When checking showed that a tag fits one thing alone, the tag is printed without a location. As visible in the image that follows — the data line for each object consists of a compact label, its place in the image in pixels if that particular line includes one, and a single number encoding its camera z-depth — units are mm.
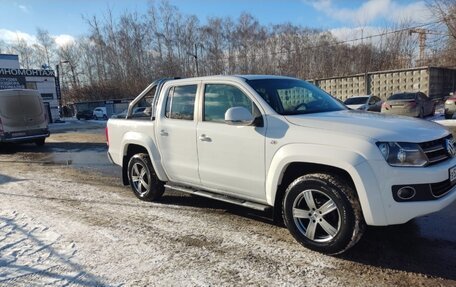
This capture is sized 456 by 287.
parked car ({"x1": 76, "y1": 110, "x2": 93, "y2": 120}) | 47719
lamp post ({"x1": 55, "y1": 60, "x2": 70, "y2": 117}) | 41500
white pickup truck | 3516
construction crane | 38125
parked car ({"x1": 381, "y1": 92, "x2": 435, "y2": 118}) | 18281
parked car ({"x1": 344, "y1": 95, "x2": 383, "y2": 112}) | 20297
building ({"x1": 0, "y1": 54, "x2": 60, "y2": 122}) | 36688
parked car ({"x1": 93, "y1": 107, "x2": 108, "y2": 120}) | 44975
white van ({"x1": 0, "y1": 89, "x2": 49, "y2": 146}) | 13359
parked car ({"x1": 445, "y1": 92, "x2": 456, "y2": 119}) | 17712
